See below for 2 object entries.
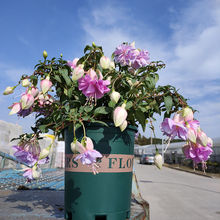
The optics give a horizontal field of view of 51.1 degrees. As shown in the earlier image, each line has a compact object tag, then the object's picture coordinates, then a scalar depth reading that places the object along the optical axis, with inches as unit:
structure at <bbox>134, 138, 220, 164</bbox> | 578.6
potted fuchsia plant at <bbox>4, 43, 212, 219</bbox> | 36.8
